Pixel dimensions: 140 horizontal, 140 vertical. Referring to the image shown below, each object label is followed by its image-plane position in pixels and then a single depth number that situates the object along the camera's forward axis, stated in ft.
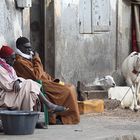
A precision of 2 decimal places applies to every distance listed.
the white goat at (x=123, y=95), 40.43
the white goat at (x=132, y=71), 40.97
